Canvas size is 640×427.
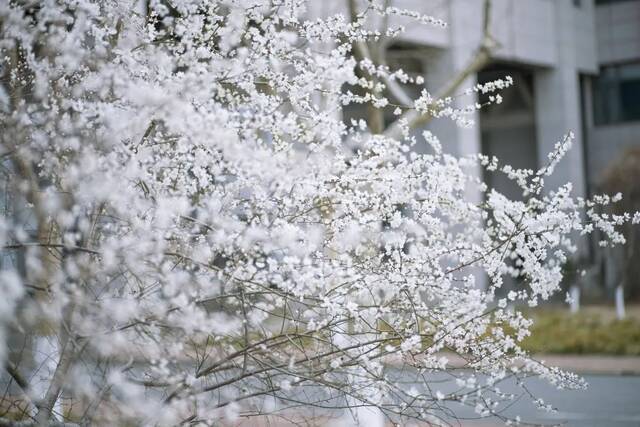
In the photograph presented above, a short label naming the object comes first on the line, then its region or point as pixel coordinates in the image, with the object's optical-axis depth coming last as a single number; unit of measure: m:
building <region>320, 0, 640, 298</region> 24.45
